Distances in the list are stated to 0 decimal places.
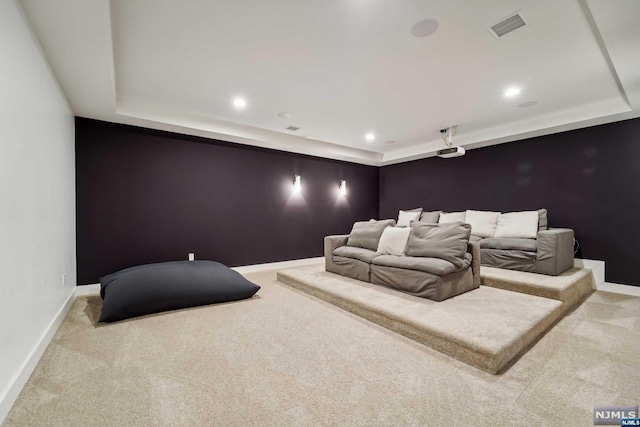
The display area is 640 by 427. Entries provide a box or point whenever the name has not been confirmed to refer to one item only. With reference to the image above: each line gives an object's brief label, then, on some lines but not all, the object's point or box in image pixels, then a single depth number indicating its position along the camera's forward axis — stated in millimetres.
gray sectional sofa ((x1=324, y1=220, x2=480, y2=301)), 2766
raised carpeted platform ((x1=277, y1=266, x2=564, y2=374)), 1887
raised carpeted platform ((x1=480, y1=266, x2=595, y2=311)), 2914
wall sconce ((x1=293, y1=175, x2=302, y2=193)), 5664
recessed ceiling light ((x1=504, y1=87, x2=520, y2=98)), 3295
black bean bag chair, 2680
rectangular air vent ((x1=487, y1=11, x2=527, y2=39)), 2070
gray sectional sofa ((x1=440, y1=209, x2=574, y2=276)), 3461
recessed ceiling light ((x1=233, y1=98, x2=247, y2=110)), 3571
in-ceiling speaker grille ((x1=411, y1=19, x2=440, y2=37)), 2113
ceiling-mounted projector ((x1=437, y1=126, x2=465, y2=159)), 4853
